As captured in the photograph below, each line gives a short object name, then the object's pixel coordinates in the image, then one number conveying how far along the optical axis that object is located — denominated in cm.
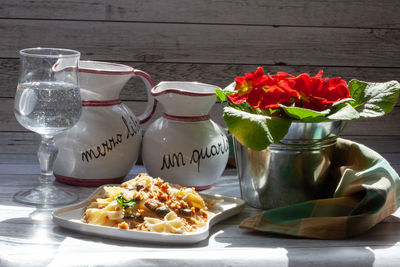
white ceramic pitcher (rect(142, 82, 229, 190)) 121
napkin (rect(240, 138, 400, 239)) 108
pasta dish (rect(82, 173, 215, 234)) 106
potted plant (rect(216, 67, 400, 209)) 108
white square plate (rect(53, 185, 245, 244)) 104
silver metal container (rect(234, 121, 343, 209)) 112
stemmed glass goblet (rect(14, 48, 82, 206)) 112
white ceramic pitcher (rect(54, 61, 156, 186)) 120
